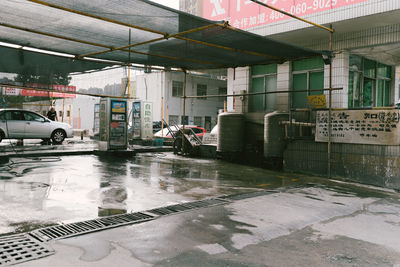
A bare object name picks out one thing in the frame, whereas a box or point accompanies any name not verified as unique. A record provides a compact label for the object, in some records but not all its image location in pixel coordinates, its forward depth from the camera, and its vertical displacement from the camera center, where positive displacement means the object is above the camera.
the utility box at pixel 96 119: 16.77 +0.36
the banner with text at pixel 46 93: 11.41 +2.03
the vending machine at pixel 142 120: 18.50 +0.37
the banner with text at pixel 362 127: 7.78 +0.09
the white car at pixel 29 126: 15.58 -0.08
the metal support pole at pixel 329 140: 8.63 -0.27
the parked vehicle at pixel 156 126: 25.49 +0.08
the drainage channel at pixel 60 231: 3.50 -1.35
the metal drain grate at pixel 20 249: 3.39 -1.36
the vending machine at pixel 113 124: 12.98 +0.09
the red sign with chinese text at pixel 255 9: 10.34 +4.27
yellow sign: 10.67 +0.94
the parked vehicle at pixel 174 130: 18.36 -0.29
